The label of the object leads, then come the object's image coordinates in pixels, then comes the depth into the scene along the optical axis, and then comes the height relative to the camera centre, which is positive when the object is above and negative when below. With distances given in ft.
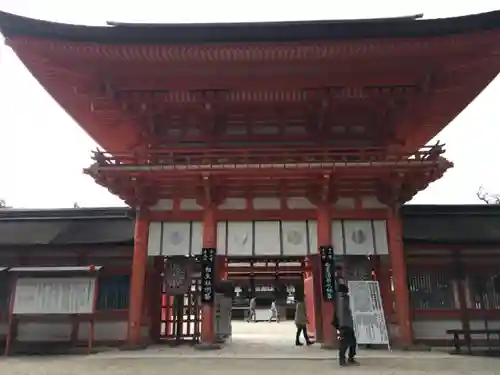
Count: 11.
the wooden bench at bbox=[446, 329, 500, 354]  41.16 -3.03
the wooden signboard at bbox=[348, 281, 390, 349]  38.24 -1.10
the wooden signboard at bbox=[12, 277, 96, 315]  38.60 +0.42
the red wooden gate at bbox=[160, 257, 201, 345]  43.91 -0.05
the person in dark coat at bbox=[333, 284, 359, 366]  31.50 -2.13
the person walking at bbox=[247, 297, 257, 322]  111.87 -2.85
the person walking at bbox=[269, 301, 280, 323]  111.14 -3.34
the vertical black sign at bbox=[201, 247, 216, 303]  39.55 +1.93
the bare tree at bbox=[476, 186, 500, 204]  172.10 +37.97
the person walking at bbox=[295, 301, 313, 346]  46.93 -2.06
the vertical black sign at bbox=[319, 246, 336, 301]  39.17 +1.98
